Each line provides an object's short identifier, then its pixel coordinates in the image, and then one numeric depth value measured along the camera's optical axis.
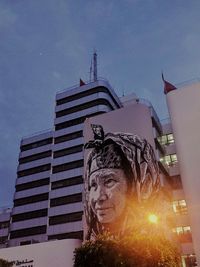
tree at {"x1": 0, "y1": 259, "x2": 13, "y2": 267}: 24.54
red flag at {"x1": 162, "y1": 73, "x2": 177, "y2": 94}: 35.36
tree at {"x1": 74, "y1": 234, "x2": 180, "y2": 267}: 14.31
